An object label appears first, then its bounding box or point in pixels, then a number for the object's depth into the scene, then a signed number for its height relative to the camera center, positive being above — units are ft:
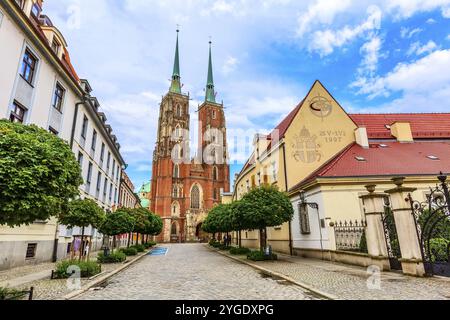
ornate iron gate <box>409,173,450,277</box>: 29.89 -2.38
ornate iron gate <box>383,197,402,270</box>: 35.58 -1.68
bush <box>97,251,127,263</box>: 51.65 -4.72
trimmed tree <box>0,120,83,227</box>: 18.79 +4.36
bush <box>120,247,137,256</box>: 69.31 -4.76
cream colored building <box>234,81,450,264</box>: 50.34 +15.50
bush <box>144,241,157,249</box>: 114.64 -5.68
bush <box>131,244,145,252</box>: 84.70 -4.89
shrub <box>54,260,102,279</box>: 33.03 -4.33
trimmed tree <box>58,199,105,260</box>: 38.06 +2.64
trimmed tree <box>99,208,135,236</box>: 56.75 +1.81
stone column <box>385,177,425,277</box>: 30.99 -0.59
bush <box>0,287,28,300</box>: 19.11 -4.26
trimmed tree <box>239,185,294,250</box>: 50.19 +3.97
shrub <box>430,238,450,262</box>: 33.07 -3.04
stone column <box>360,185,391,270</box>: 36.27 -0.17
